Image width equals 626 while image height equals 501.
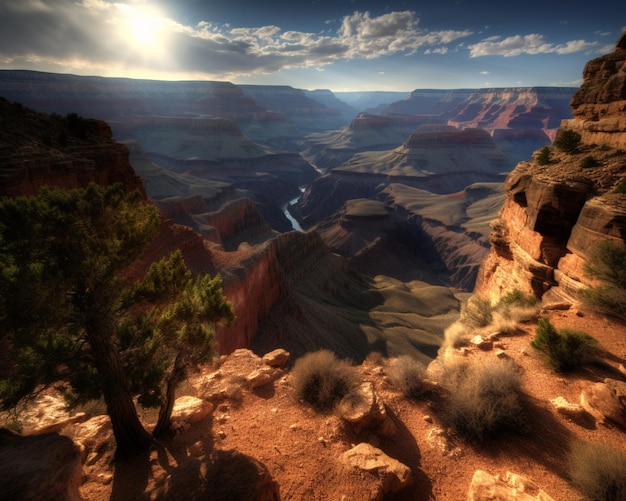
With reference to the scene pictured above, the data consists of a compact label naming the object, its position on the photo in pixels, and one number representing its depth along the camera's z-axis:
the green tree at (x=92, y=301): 4.86
